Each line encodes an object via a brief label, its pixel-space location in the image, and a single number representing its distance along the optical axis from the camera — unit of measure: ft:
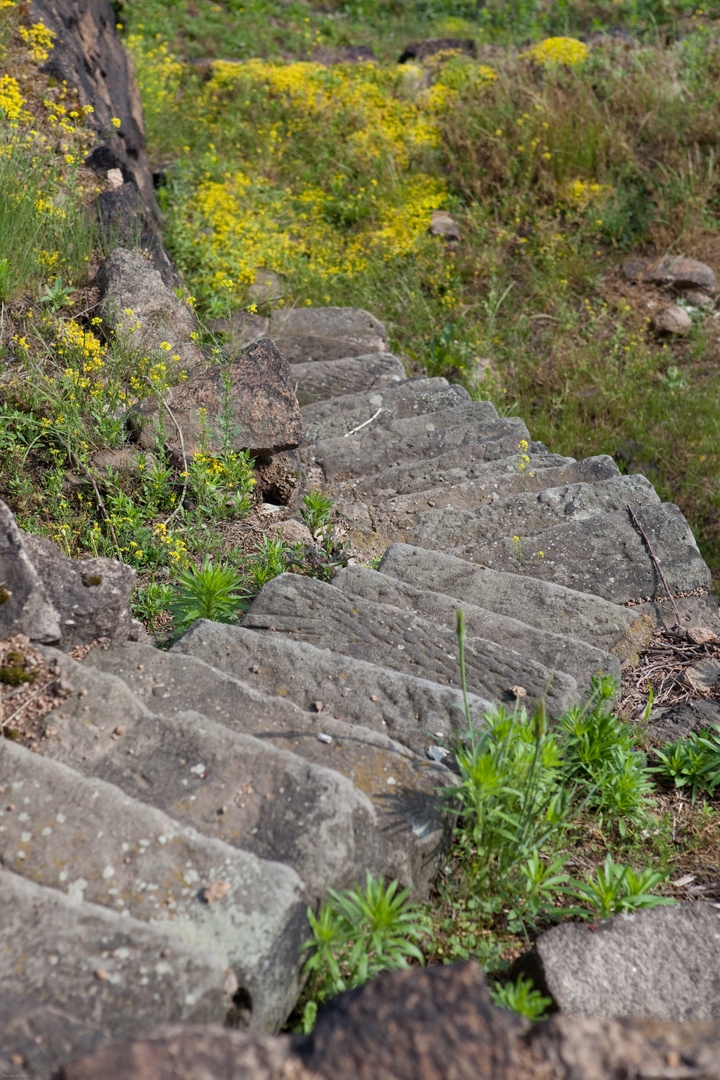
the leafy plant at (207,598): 10.06
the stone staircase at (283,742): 5.24
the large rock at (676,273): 24.72
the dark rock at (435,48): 37.78
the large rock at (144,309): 13.82
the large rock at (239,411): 12.75
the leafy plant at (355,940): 5.99
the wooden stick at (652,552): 11.23
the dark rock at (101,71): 20.18
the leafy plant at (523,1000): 6.08
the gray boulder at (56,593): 8.00
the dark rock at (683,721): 9.82
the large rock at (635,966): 6.31
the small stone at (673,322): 23.73
